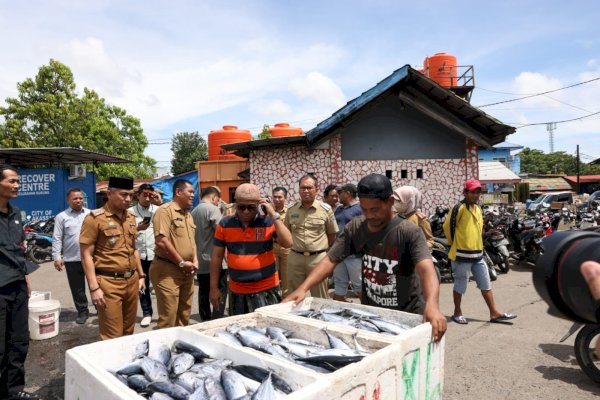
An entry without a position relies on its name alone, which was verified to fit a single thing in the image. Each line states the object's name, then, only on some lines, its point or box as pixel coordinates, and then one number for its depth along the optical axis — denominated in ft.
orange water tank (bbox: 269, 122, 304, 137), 66.33
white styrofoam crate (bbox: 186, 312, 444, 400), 5.28
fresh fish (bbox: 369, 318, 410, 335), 7.12
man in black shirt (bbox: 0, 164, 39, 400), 10.80
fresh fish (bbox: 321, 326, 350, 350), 6.82
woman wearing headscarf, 14.35
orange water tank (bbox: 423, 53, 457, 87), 73.51
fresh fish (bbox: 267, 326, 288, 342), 7.25
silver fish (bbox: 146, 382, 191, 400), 5.49
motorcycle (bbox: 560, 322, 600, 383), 11.88
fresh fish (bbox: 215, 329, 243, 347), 7.10
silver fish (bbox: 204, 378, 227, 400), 5.35
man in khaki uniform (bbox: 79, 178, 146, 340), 11.62
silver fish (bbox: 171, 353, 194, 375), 6.35
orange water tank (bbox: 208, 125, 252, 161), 71.61
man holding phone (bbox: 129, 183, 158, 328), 19.04
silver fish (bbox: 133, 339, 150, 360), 7.01
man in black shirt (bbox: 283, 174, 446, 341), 8.07
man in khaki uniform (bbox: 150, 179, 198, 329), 13.56
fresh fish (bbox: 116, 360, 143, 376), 6.28
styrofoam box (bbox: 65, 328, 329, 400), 5.10
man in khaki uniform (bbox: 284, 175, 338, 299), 16.46
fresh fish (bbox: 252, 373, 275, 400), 5.09
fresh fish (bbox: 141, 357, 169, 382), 6.01
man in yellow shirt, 17.69
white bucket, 16.75
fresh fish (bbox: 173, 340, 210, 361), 6.88
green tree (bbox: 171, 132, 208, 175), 138.21
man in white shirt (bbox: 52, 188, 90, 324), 19.07
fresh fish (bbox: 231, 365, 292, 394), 5.52
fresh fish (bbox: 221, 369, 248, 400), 5.36
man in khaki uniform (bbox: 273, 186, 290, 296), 20.03
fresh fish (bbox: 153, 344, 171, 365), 6.80
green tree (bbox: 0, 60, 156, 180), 69.00
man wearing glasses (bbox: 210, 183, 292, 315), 11.59
